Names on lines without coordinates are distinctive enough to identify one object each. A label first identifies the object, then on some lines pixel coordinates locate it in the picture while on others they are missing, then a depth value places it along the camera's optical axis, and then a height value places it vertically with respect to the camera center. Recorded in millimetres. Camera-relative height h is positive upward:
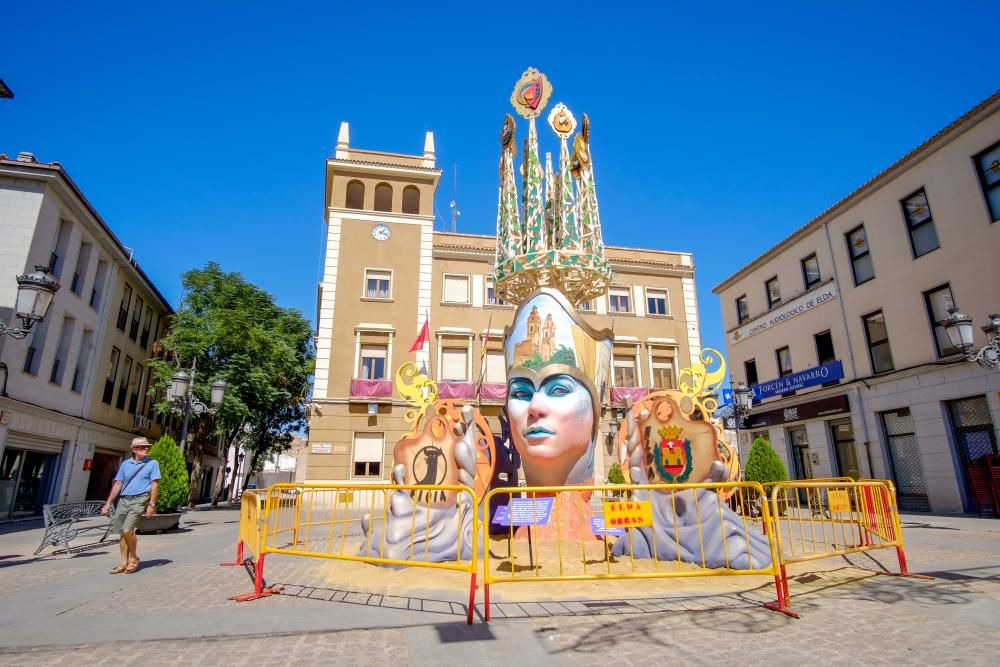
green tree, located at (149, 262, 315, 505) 21031 +4827
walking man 6961 -265
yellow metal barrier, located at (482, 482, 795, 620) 5020 -953
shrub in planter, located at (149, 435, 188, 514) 11641 -29
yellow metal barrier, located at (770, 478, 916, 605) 6461 -458
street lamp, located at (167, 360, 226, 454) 13266 +2044
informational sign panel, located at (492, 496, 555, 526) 5574 -425
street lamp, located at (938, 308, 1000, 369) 8602 +2164
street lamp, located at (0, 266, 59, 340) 7473 +2468
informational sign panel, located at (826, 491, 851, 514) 6793 -386
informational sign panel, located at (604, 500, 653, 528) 5250 -410
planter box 11195 -1037
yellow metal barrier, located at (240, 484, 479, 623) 5195 -853
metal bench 8617 -729
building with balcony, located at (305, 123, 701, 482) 21062 +6824
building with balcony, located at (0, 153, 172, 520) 14820 +4076
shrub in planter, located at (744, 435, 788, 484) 14383 +125
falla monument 7770 +999
